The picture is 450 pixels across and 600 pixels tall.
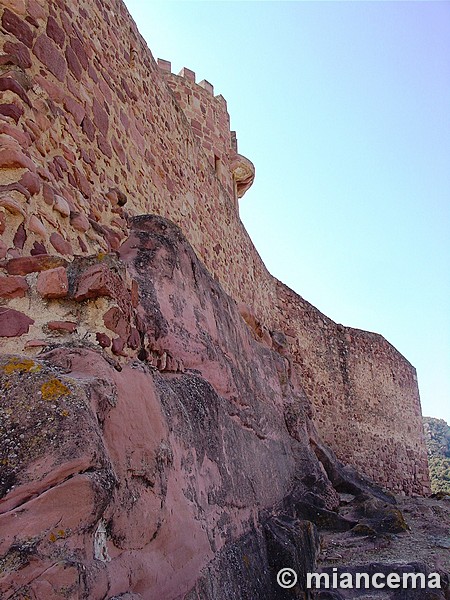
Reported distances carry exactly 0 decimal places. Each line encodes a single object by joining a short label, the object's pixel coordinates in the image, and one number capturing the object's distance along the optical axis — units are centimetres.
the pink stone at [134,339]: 207
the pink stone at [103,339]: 185
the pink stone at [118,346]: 192
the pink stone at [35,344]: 177
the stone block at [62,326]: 183
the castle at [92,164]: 191
